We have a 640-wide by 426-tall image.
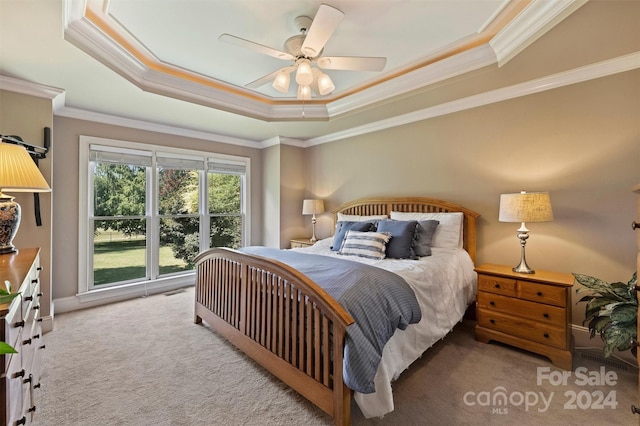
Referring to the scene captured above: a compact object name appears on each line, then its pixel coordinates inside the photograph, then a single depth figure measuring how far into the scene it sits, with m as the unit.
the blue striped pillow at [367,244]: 2.79
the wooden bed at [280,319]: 1.59
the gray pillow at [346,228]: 3.21
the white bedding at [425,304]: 1.56
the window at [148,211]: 3.73
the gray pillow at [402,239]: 2.77
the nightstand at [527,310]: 2.21
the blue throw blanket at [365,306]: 1.48
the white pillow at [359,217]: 3.67
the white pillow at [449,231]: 3.04
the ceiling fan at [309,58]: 1.80
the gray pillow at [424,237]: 2.86
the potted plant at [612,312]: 1.80
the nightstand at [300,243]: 4.56
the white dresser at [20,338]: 0.92
